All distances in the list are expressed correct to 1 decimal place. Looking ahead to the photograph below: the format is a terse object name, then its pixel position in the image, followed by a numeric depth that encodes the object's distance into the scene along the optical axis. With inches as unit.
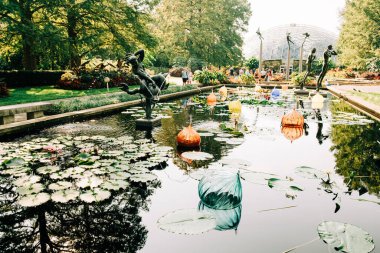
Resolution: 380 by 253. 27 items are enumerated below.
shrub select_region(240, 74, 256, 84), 1229.7
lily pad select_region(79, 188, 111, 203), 143.9
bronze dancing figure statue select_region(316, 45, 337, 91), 661.9
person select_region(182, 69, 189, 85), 1064.0
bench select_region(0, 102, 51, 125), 339.6
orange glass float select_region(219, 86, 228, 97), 772.0
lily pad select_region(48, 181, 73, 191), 155.3
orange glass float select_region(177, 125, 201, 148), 249.9
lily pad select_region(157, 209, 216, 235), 121.6
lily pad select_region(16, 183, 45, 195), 151.5
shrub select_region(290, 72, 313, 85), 1120.2
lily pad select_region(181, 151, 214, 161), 221.1
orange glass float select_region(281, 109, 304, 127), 344.5
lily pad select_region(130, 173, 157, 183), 170.4
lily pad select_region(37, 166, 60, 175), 179.6
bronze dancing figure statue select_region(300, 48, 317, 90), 756.5
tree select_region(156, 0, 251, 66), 1534.2
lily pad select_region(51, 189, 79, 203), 143.2
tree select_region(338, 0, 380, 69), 1387.8
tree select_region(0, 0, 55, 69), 577.6
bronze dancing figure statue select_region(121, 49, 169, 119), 309.9
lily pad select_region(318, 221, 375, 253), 107.8
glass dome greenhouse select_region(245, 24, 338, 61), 3376.0
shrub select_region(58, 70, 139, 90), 750.5
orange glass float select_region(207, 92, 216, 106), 609.9
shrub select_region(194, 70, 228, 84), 1111.6
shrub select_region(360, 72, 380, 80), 1497.0
